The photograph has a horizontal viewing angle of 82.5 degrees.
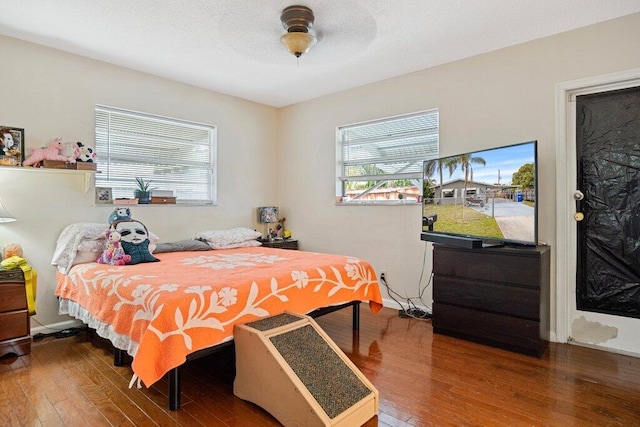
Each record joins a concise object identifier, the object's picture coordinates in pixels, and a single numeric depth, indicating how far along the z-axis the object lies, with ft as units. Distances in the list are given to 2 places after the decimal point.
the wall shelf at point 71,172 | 9.39
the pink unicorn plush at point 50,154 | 9.59
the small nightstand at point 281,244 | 14.58
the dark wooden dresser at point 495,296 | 8.48
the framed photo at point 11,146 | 9.24
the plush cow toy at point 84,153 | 10.32
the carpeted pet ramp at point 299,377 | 5.47
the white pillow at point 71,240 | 9.42
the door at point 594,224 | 8.84
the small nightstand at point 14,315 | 8.31
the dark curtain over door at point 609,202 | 8.77
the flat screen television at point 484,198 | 8.78
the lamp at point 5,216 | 8.96
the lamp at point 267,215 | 15.66
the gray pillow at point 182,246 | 11.41
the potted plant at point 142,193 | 12.03
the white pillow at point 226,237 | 12.59
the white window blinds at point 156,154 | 11.70
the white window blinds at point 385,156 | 12.51
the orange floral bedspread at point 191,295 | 6.02
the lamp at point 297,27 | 7.96
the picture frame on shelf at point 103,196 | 11.21
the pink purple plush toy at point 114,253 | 9.12
